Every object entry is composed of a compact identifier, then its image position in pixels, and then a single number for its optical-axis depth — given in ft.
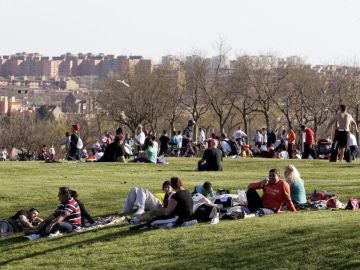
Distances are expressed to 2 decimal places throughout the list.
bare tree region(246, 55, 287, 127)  329.93
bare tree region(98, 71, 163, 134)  344.69
